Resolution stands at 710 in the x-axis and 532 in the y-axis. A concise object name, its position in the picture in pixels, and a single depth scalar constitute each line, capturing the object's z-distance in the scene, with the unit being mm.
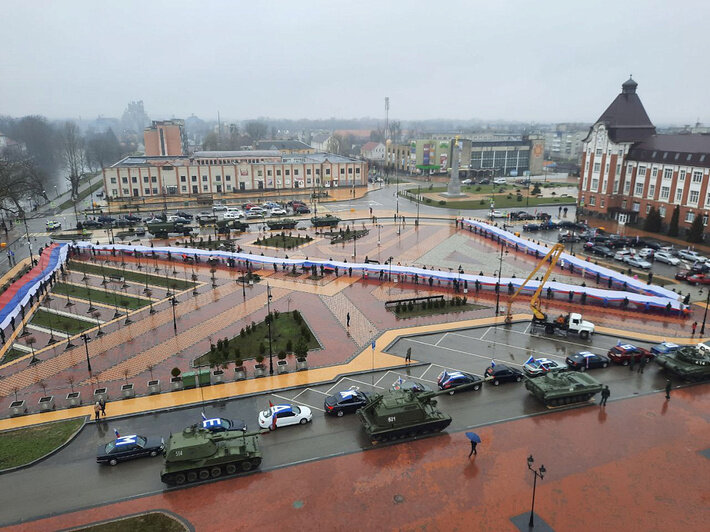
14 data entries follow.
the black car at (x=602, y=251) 50250
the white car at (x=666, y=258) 47250
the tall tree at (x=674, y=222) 57656
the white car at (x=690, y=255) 47619
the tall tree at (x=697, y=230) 54406
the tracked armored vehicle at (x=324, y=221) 64562
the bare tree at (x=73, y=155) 88131
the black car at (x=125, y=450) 19625
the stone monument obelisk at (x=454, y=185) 86625
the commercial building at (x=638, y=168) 57750
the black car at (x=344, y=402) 22891
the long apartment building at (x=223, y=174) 85375
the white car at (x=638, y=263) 46153
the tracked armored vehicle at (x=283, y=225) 63281
